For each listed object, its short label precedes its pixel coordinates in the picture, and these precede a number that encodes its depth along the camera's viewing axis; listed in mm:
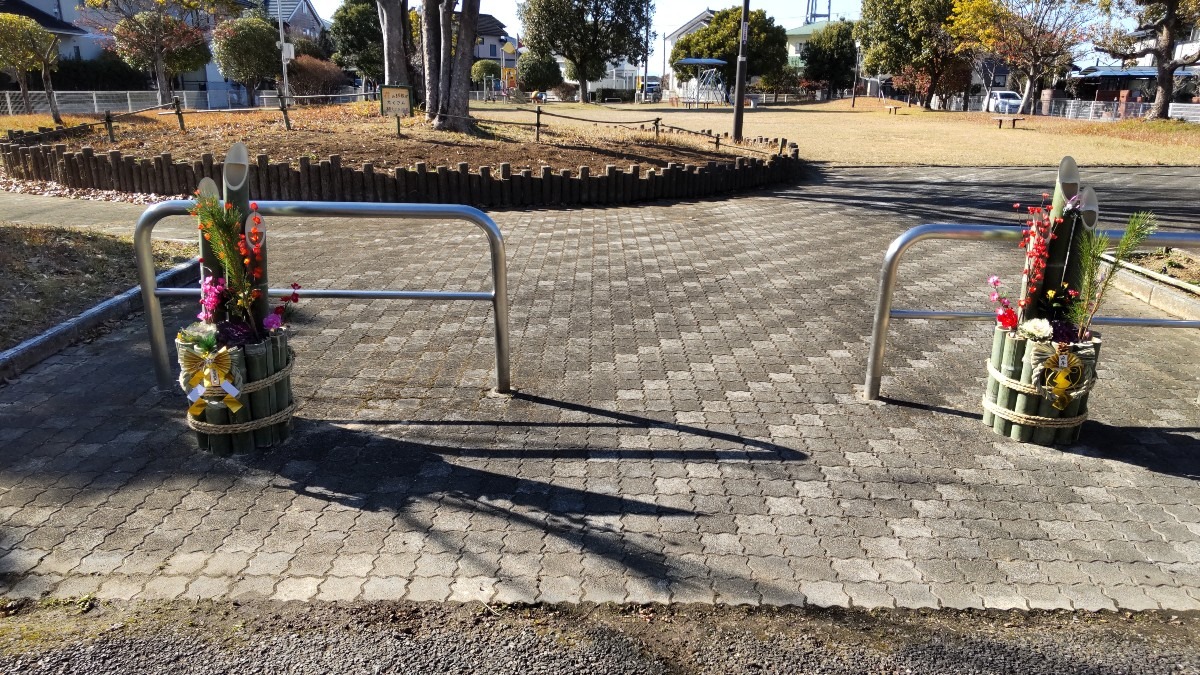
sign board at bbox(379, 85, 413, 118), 15287
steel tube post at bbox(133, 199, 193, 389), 4188
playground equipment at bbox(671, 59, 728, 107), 59531
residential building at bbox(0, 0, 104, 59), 37450
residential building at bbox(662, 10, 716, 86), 91762
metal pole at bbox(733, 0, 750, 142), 17812
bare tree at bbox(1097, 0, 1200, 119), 33125
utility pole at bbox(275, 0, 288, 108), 29141
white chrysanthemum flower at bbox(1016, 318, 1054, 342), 3923
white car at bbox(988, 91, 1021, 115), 54156
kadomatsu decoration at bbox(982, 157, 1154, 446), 3922
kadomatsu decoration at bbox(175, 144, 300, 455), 3688
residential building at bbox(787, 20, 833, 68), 102881
